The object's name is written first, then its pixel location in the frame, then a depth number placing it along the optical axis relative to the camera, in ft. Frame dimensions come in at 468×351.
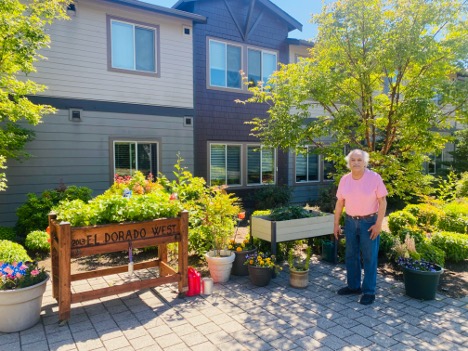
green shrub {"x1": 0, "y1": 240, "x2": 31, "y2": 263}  15.87
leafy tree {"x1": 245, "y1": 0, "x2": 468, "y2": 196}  17.52
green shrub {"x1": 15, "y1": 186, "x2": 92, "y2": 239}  22.17
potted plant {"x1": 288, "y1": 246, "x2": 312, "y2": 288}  15.14
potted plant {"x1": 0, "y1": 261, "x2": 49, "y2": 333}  10.95
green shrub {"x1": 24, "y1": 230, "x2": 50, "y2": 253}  19.76
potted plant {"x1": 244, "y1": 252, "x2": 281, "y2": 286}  15.28
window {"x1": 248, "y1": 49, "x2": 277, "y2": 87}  37.01
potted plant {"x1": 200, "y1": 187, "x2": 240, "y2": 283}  15.75
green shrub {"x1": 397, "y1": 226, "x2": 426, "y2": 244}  18.70
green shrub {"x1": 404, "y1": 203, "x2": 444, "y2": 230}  22.94
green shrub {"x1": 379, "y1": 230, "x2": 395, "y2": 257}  18.90
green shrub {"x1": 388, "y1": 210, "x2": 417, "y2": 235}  22.24
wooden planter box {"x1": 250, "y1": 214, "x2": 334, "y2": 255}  16.74
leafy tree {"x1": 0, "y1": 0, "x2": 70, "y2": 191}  16.61
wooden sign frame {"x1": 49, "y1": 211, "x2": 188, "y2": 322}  11.73
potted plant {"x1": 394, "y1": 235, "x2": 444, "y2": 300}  13.74
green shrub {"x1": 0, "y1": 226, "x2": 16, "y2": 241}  21.02
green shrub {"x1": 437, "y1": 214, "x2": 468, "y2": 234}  22.86
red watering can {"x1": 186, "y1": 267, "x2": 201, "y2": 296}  14.37
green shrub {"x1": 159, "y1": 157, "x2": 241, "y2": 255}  16.80
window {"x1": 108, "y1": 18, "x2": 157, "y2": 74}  29.32
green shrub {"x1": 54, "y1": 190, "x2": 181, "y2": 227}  12.25
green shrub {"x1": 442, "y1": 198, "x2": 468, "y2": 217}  23.78
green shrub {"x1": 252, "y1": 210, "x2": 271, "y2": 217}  19.12
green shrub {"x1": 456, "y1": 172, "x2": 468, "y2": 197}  32.14
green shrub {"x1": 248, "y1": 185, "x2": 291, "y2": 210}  34.99
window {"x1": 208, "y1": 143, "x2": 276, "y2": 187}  35.42
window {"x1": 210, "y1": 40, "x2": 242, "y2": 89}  34.73
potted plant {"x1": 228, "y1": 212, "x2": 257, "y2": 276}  16.52
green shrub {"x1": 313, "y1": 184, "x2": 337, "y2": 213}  36.42
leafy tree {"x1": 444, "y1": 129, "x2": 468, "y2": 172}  44.37
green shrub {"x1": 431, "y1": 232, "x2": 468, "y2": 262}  18.63
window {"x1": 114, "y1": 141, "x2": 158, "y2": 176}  29.81
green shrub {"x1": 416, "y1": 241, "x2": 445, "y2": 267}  16.66
